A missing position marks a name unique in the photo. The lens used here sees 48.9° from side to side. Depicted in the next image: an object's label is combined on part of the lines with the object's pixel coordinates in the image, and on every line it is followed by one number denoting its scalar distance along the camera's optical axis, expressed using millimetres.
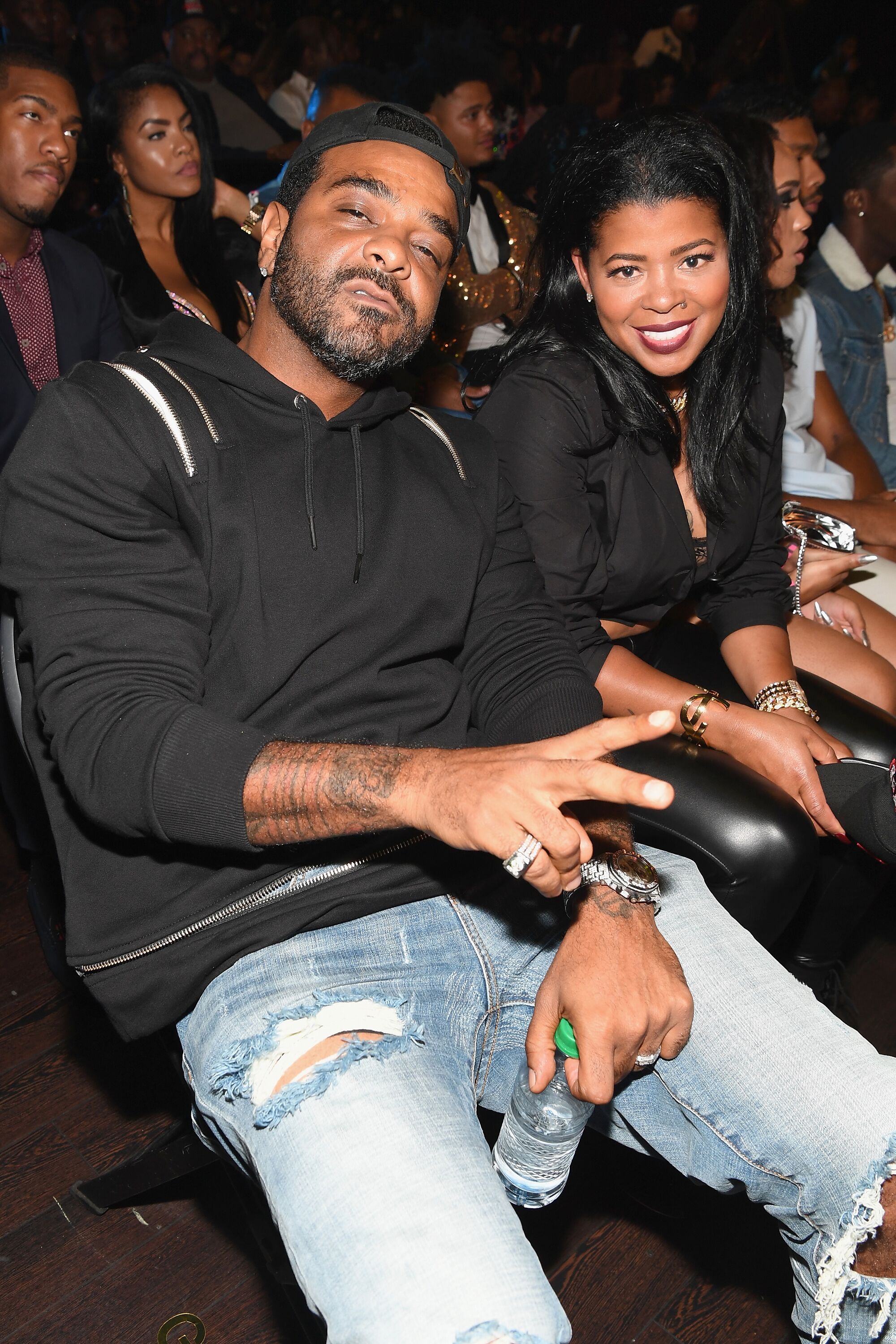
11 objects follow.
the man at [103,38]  4668
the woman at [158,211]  2785
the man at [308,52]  5008
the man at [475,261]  2844
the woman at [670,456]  1523
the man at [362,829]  917
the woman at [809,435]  1959
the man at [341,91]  3449
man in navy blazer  2453
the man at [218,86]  4359
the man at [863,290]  2936
